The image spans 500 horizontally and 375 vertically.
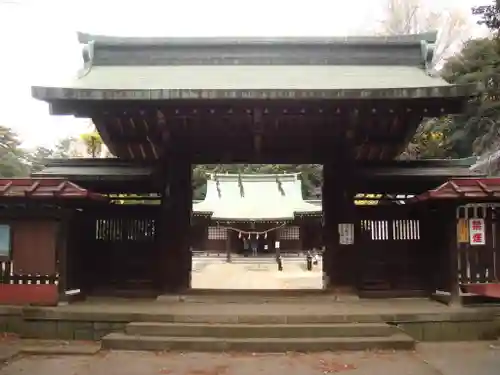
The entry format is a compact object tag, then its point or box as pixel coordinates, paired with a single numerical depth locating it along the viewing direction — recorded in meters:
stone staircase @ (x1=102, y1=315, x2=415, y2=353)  7.36
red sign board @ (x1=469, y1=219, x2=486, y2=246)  8.90
